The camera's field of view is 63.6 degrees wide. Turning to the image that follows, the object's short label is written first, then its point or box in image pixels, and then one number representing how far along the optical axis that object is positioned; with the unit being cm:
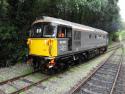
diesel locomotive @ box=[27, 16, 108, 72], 581
